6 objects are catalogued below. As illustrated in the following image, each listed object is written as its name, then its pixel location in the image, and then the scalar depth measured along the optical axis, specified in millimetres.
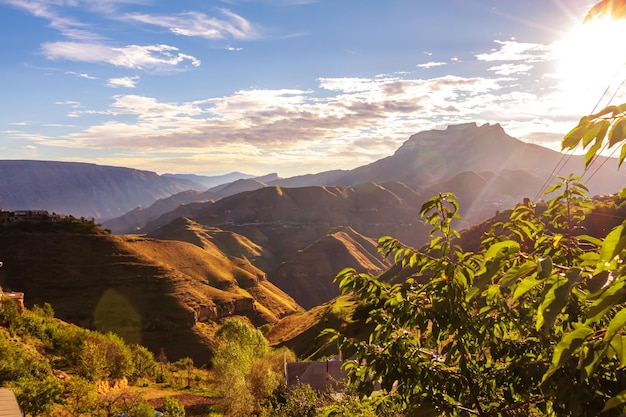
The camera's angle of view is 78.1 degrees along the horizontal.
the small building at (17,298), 43381
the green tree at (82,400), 26438
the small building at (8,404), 16558
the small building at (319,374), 30125
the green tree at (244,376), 33597
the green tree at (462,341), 3547
